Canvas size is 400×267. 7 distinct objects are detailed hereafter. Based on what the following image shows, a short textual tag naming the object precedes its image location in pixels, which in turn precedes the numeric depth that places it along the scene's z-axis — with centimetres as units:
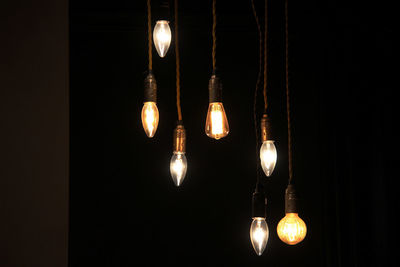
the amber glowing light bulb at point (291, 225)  208
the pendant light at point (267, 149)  204
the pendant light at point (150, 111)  193
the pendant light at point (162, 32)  195
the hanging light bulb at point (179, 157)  198
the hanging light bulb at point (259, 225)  205
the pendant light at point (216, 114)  194
